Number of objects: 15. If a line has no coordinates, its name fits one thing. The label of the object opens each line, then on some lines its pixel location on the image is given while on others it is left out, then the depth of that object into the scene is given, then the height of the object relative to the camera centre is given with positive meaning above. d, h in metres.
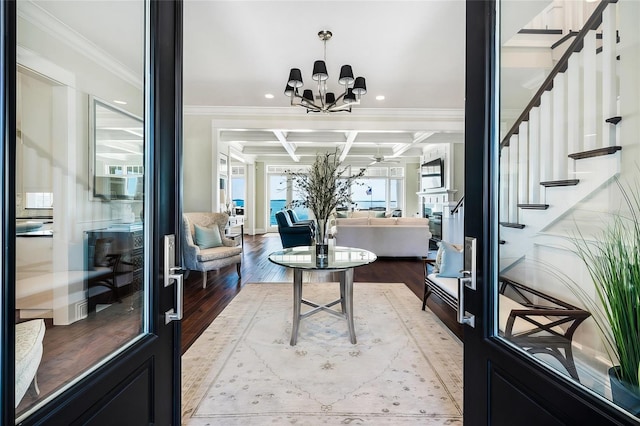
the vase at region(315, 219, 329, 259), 2.96 -0.27
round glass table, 2.58 -0.48
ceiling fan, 8.80 +1.66
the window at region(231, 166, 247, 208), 10.60 +0.83
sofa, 6.28 -0.49
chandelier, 2.99 +1.40
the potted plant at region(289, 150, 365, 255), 2.87 +0.19
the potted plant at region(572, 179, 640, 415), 0.74 -0.23
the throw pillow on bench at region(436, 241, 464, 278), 3.04 -0.51
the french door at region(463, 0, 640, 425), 0.86 -0.05
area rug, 1.74 -1.14
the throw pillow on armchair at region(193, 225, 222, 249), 4.57 -0.40
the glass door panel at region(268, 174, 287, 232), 11.17 +0.50
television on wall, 8.12 +1.10
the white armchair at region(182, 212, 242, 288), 4.20 -0.57
